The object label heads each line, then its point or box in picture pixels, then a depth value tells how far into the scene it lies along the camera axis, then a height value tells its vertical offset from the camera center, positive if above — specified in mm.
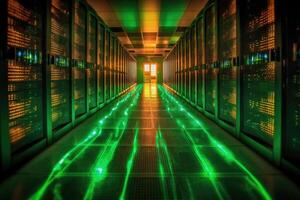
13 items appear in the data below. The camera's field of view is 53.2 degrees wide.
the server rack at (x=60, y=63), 4316 +410
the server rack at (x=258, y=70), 3230 +235
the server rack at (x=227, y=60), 4691 +468
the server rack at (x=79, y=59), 5738 +608
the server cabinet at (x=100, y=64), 8528 +783
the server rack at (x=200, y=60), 7547 +784
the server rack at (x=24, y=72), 2924 +197
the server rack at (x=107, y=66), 10260 +846
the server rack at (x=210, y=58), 6039 +676
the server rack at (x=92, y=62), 6984 +675
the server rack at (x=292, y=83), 2580 +53
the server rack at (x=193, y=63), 9066 +825
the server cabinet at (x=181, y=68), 12867 +947
